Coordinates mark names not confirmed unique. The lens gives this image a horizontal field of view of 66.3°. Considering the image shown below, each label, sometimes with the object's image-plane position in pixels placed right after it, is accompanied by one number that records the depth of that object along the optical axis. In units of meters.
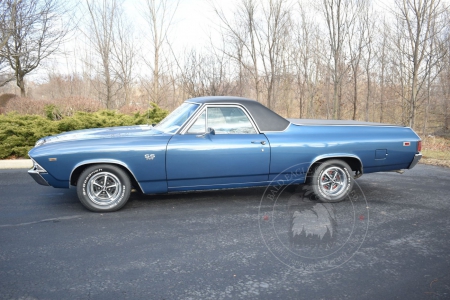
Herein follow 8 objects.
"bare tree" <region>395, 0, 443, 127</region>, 11.87
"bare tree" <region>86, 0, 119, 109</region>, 16.11
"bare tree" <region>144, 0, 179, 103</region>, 16.17
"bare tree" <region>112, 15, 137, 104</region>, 16.91
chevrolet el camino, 4.48
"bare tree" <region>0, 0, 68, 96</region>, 9.96
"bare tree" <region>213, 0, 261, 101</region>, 13.98
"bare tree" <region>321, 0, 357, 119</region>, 14.62
